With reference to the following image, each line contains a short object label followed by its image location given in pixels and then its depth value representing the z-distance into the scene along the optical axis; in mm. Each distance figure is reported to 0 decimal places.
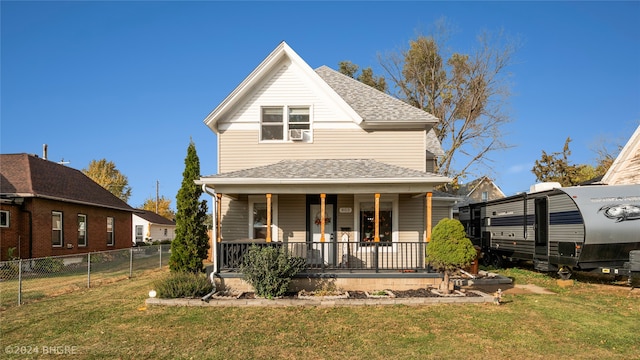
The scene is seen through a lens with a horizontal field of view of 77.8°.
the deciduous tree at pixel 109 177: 47881
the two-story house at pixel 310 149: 13172
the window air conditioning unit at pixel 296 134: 13281
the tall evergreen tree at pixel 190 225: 11875
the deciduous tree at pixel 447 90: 27984
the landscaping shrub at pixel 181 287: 9500
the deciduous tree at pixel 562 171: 28750
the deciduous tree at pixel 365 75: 32250
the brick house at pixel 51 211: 16078
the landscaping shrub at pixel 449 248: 9741
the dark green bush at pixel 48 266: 15188
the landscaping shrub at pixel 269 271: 9633
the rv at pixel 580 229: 11133
